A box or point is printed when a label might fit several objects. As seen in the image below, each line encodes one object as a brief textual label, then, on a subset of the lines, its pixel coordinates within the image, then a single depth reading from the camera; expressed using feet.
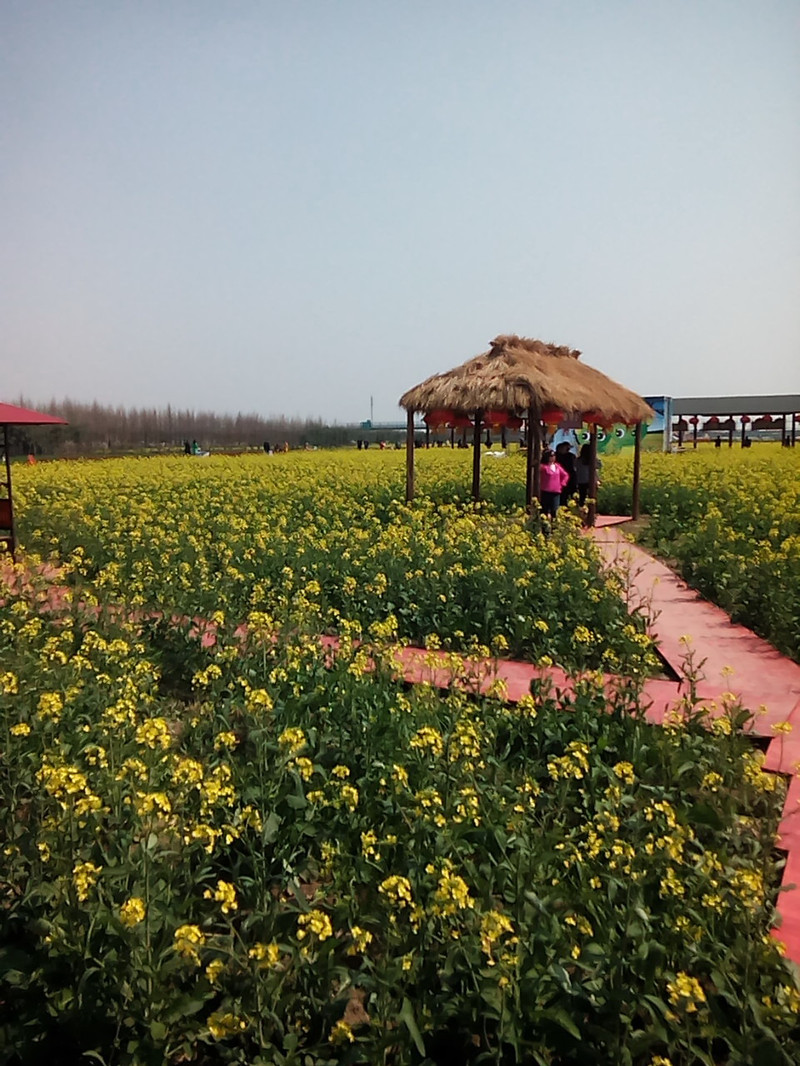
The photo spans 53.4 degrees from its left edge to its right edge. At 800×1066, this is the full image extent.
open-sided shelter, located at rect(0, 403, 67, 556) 31.22
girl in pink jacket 36.65
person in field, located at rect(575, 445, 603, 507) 44.98
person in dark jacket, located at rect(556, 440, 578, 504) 42.47
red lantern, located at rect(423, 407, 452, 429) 44.08
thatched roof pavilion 40.01
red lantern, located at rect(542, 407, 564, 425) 43.03
